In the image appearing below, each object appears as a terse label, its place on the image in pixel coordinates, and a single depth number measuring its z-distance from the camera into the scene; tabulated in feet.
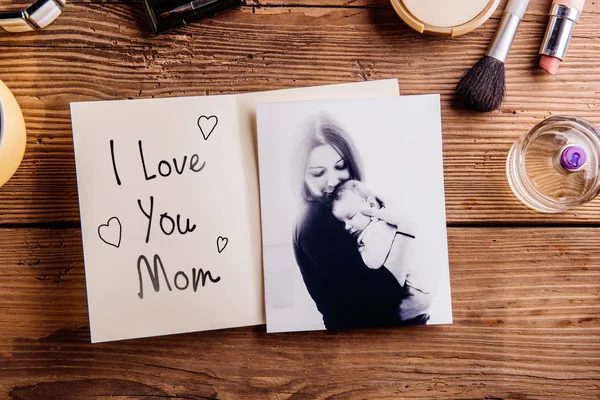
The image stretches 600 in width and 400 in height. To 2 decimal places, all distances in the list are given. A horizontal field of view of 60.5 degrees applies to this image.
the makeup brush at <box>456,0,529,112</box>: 1.83
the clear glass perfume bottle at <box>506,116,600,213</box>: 1.83
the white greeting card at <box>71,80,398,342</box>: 1.81
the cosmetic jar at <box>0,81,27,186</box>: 1.63
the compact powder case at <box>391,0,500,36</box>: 1.82
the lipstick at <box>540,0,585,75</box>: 1.82
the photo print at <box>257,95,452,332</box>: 1.83
